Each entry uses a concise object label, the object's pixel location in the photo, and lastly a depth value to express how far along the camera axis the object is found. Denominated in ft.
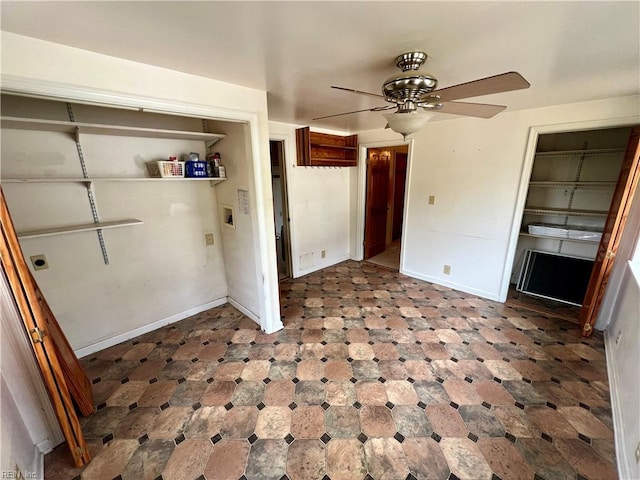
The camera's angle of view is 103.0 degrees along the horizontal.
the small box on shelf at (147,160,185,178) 7.27
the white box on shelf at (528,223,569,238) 9.66
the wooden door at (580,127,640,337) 6.90
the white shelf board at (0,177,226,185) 5.45
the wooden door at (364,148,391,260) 14.25
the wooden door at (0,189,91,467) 3.70
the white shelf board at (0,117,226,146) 5.43
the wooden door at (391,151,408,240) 17.76
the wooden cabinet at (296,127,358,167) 11.36
